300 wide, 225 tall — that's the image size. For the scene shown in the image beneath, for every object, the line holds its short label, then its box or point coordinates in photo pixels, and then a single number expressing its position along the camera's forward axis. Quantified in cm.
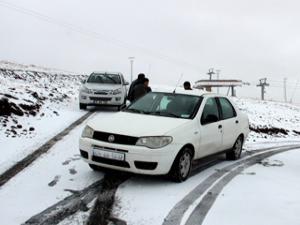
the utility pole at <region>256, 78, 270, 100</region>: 4404
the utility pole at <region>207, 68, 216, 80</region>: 4623
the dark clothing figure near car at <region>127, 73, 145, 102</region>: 776
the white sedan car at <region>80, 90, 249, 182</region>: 429
